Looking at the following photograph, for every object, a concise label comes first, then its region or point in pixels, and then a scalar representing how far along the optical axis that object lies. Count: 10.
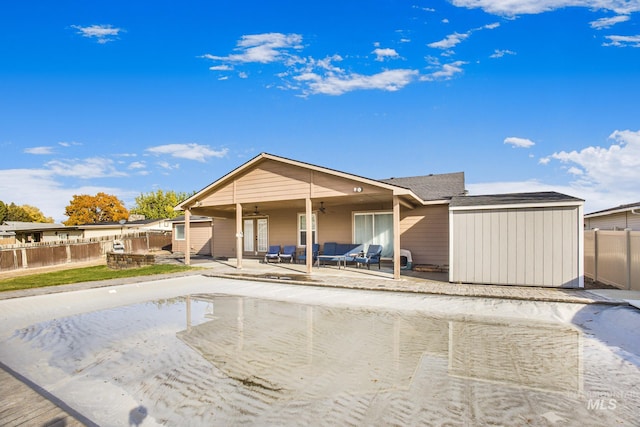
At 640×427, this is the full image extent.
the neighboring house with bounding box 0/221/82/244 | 29.84
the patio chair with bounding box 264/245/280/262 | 15.38
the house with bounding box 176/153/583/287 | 8.94
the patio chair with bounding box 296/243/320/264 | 14.78
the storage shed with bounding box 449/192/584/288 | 8.60
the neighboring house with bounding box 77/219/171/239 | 29.23
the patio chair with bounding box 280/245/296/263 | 15.26
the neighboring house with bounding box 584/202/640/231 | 13.42
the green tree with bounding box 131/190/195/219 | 56.06
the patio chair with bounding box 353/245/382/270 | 12.24
